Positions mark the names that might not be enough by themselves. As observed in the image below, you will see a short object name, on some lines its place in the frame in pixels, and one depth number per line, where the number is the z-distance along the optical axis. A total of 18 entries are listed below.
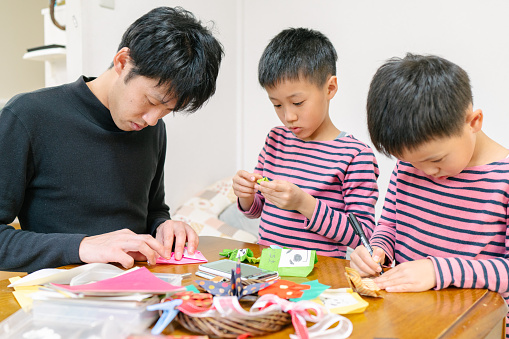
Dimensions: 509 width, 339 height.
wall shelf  2.19
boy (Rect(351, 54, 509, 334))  0.84
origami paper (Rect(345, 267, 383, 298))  0.77
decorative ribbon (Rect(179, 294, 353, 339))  0.61
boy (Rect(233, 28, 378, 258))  1.20
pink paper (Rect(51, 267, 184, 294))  0.65
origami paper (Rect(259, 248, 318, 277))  0.90
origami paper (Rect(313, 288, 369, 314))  0.69
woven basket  0.59
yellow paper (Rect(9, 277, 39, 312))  0.69
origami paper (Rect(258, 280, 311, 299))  0.71
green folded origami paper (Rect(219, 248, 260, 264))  0.97
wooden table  0.64
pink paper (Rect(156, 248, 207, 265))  0.98
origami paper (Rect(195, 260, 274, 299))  0.71
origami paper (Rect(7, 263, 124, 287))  0.77
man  0.96
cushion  2.38
